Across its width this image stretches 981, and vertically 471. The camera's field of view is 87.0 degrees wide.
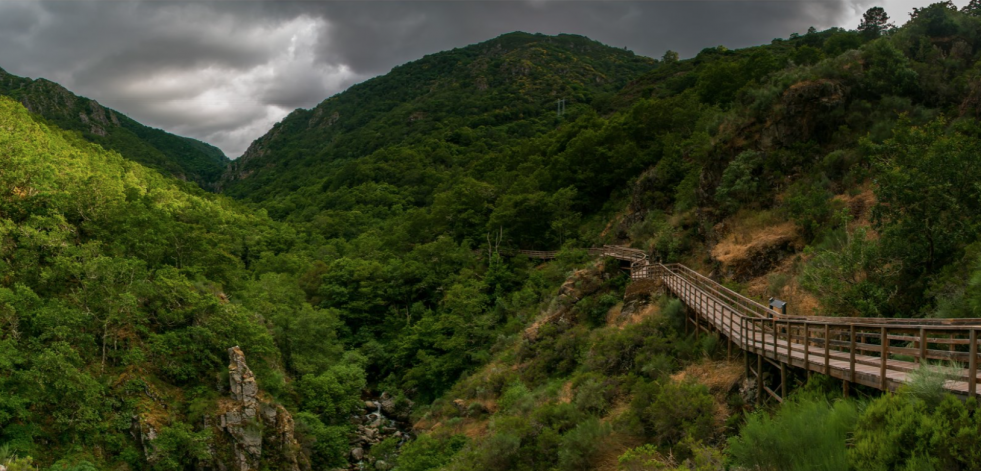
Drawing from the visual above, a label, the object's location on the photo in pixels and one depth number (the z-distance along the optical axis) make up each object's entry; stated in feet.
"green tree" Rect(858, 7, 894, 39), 162.81
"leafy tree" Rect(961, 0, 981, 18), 87.53
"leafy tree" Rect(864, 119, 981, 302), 39.88
